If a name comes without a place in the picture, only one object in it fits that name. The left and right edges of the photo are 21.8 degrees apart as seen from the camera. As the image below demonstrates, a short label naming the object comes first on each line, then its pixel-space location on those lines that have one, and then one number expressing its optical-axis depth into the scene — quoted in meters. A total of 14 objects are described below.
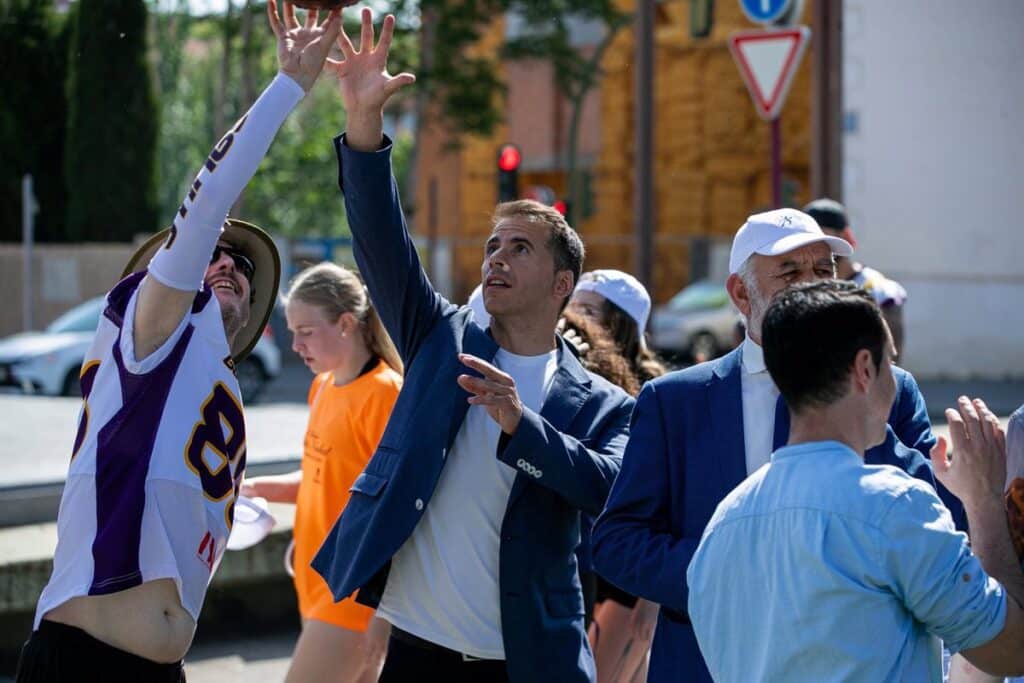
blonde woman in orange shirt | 8.88
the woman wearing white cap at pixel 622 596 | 10.07
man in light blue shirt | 4.34
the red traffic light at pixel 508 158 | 26.97
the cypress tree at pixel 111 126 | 16.01
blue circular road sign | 20.08
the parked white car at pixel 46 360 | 31.43
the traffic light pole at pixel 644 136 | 23.06
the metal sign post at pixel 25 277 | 23.29
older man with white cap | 5.88
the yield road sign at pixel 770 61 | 18.83
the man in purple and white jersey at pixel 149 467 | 5.54
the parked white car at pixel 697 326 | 50.22
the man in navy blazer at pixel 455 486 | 6.69
